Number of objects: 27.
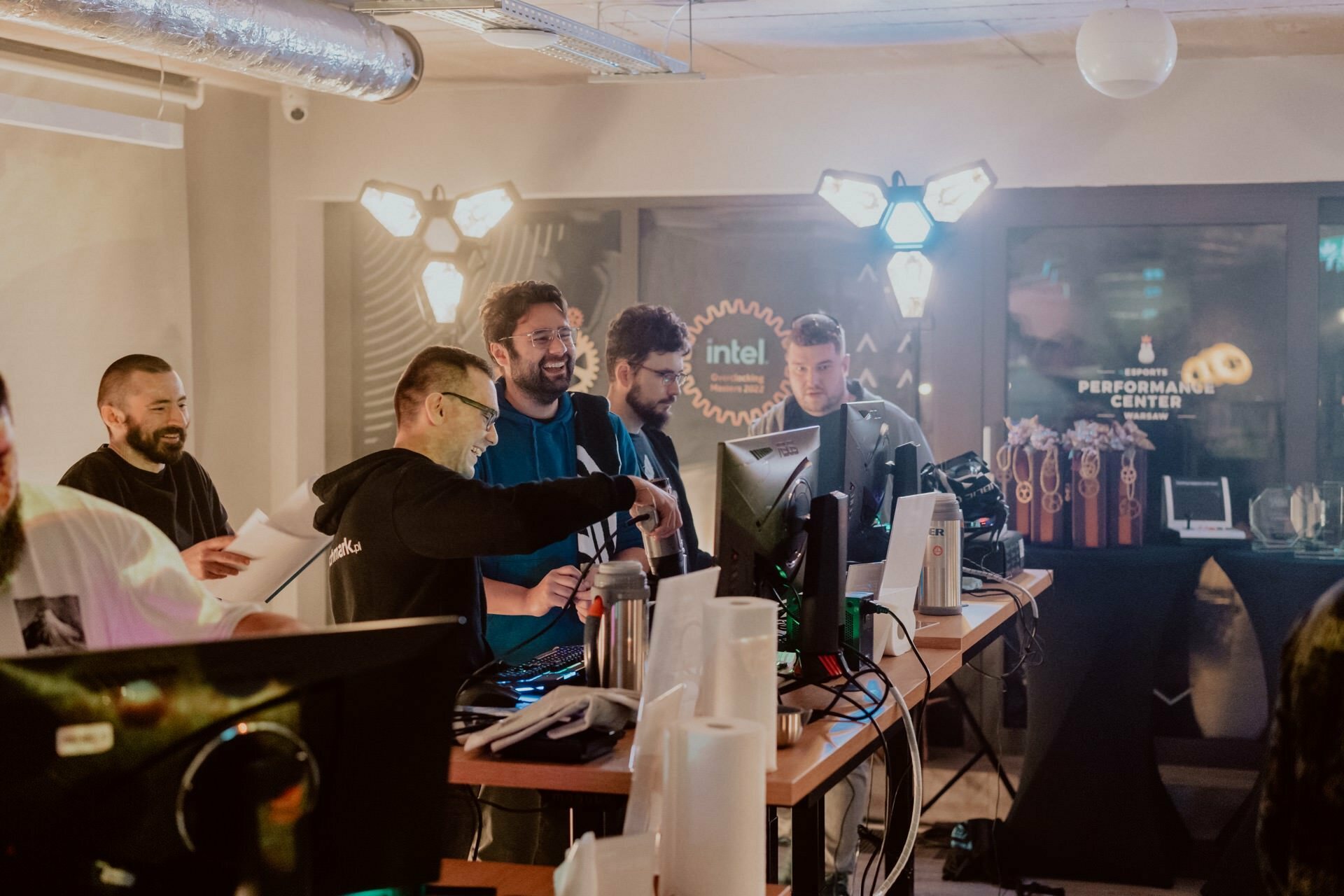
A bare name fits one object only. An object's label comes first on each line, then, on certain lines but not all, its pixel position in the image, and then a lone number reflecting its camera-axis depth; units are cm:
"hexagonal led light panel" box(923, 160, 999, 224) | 513
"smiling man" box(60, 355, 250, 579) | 390
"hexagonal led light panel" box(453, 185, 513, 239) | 568
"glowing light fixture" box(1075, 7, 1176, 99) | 366
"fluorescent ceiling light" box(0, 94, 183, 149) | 398
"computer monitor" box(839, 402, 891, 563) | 311
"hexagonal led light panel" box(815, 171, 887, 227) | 533
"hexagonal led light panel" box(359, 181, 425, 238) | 568
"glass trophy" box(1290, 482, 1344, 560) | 446
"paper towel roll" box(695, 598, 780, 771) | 195
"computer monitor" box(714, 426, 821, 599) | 245
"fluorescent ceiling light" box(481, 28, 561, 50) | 372
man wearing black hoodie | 241
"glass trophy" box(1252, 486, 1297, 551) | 459
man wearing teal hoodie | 312
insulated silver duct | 326
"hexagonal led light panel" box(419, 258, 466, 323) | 569
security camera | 600
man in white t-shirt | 177
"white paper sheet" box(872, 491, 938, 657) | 283
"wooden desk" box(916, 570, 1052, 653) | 304
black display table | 412
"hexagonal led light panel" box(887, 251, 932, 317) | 526
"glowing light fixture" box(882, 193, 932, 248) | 526
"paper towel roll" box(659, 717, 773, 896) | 166
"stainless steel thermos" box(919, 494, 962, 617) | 339
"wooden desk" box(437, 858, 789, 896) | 185
